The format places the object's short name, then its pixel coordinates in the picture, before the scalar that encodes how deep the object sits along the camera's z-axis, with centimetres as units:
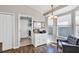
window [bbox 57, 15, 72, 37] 263
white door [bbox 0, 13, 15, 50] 231
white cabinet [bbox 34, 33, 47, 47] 274
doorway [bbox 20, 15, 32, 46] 312
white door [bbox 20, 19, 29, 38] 344
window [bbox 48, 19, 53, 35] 325
